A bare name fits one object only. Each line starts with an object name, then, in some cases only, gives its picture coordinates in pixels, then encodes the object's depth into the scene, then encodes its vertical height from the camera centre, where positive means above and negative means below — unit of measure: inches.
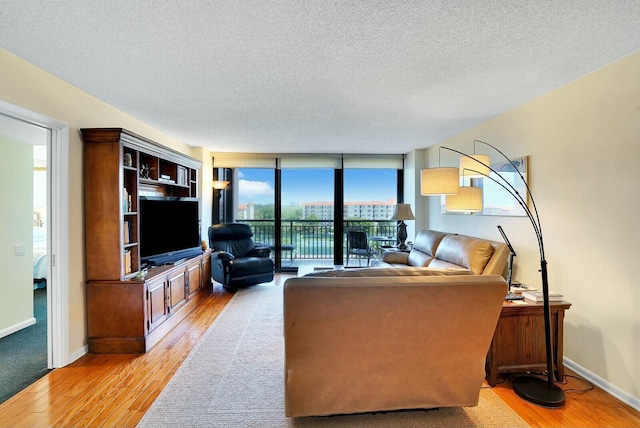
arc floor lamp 78.6 -49.8
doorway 95.7 -10.0
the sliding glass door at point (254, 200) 236.7 +9.7
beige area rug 71.9 -51.3
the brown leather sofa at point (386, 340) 62.1 -28.5
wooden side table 86.7 -38.5
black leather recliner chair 179.8 -29.9
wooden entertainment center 105.6 -17.8
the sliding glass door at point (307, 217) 235.8 -4.3
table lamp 198.1 -2.9
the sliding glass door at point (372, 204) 237.8 +6.3
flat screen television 125.3 -8.2
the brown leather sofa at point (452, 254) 118.1 -19.9
